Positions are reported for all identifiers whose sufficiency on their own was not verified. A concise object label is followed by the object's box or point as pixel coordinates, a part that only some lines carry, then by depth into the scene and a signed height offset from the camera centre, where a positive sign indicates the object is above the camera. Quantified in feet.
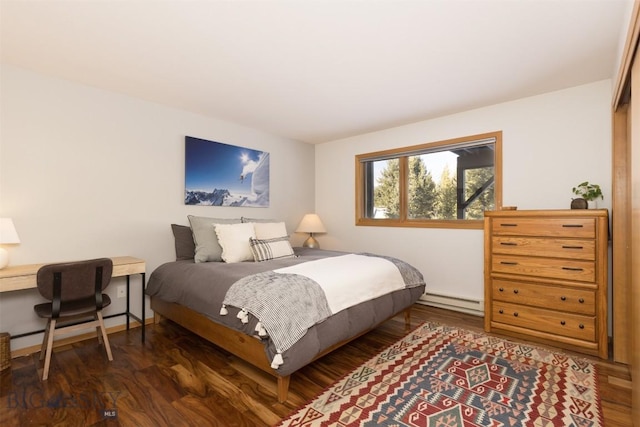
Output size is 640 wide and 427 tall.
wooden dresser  7.89 -1.68
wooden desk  6.88 -1.47
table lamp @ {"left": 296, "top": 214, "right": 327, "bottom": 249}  14.87 -0.56
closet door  5.01 -0.14
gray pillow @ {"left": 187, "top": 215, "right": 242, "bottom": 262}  9.96 -0.81
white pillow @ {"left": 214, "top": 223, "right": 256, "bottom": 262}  9.95 -0.89
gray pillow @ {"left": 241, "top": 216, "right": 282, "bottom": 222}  11.96 -0.18
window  11.33 +1.38
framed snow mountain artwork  11.52 +1.67
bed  6.03 -1.99
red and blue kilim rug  5.49 -3.63
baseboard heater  11.06 -3.32
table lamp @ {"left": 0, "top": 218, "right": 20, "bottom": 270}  7.08 -0.49
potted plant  8.47 +0.64
